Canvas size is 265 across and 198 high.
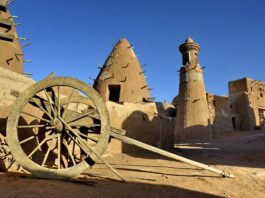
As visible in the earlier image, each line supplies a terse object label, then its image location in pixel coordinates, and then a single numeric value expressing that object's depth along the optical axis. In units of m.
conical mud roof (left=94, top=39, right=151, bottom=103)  15.68
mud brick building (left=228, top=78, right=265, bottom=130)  27.66
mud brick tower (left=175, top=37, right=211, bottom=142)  20.61
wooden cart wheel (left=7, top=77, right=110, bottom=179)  4.14
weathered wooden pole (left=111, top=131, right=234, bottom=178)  4.73
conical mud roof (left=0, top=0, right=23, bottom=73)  9.80
